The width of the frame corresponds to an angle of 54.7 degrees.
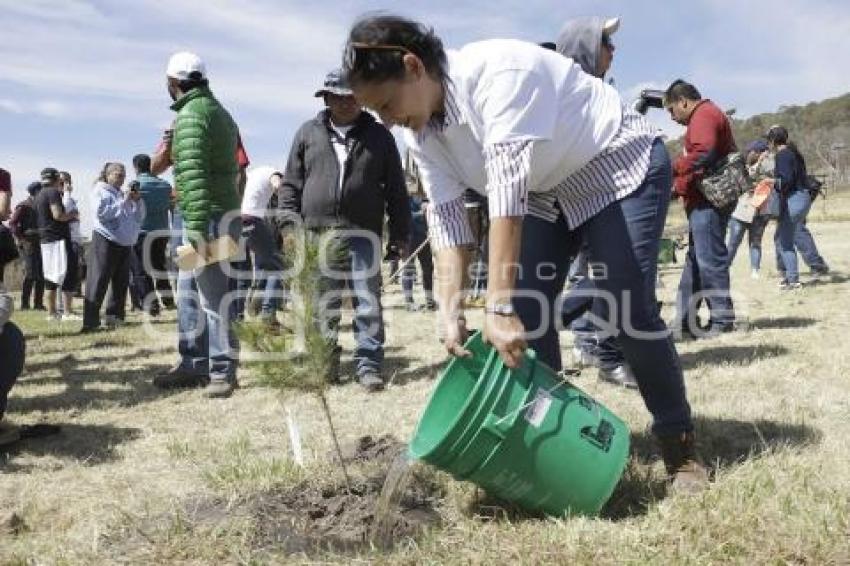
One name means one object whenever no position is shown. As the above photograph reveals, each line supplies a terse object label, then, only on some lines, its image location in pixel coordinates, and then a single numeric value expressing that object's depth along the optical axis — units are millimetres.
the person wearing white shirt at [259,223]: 7367
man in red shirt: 5762
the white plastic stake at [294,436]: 3164
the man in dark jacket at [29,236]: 11633
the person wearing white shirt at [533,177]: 2152
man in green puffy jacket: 4562
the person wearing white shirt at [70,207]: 9844
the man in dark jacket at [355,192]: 4867
